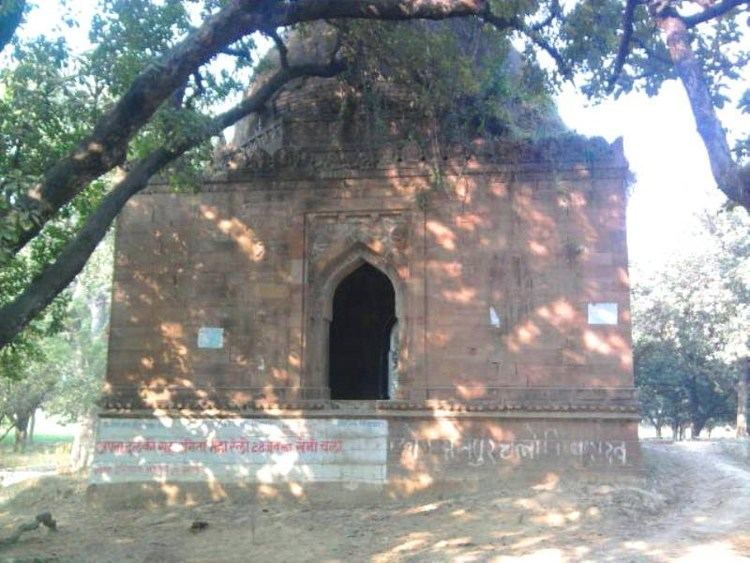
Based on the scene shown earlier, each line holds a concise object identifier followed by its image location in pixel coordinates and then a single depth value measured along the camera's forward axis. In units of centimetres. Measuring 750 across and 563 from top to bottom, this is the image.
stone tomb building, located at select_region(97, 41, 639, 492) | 1075
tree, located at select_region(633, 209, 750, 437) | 2555
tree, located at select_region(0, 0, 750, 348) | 719
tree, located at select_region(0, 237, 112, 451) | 2825
